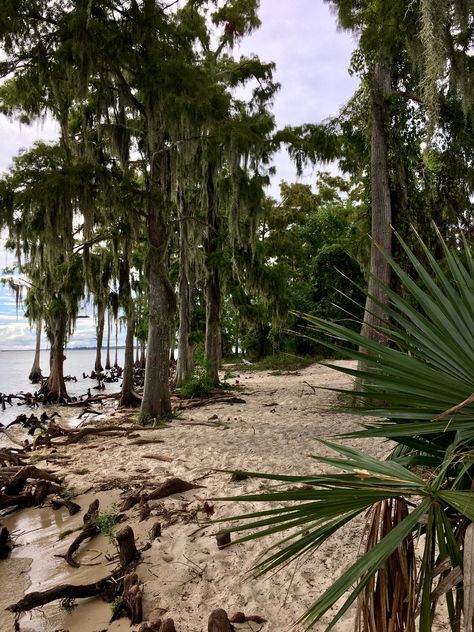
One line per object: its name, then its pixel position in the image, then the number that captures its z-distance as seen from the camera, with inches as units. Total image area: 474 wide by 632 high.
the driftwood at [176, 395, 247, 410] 444.2
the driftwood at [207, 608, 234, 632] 96.3
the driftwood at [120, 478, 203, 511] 184.7
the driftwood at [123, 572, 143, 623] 110.3
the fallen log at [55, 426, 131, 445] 318.5
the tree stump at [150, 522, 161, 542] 151.0
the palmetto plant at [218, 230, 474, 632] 40.4
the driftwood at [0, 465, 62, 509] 207.2
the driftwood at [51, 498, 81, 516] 191.3
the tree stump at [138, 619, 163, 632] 101.7
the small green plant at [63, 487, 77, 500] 206.1
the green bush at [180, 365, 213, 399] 480.1
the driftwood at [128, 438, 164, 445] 289.1
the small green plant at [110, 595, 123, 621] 114.6
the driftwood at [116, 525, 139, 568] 135.2
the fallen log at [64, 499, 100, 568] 147.3
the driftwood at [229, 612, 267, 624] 104.3
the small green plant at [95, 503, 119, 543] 160.8
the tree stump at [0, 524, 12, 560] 160.2
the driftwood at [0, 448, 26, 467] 255.3
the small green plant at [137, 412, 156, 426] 352.5
